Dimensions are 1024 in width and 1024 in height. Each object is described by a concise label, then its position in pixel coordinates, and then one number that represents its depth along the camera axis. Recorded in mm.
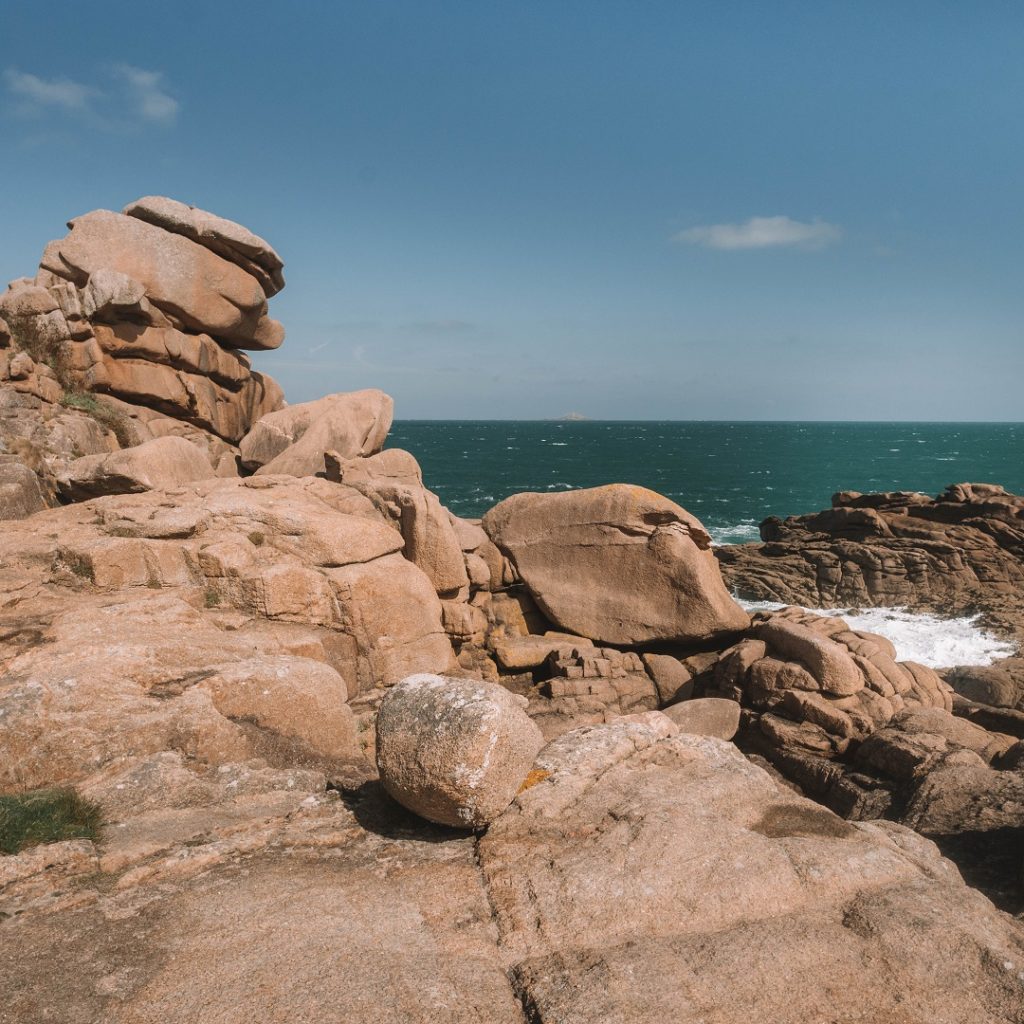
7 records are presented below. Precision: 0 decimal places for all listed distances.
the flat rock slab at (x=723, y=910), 5133
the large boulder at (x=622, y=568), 18641
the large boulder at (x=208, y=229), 21906
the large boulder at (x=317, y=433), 20531
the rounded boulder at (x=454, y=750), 6840
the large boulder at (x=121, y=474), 15469
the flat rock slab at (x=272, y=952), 4758
